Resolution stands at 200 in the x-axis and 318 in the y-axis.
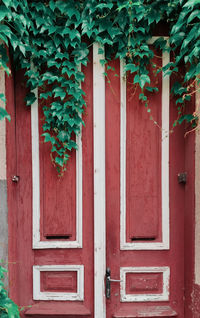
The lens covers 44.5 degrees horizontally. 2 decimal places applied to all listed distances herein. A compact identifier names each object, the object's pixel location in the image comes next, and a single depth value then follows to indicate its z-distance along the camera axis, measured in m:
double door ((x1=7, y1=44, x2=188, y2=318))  2.05
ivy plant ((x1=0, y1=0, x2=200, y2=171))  1.80
